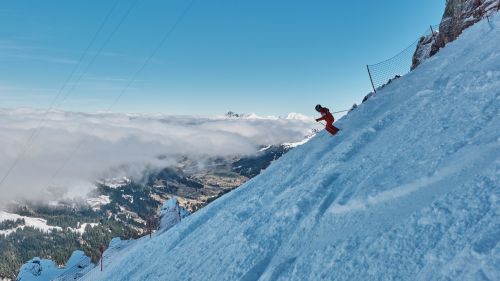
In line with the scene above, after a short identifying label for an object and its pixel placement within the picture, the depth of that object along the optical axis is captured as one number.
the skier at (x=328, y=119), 21.89
